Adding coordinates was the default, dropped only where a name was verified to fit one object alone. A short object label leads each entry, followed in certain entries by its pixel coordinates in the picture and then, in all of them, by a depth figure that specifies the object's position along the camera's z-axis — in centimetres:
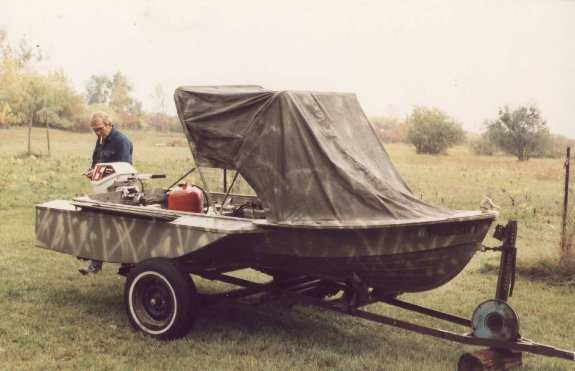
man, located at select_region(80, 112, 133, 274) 926
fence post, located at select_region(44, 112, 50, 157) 2026
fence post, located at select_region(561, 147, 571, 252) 991
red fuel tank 781
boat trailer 629
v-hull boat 635
